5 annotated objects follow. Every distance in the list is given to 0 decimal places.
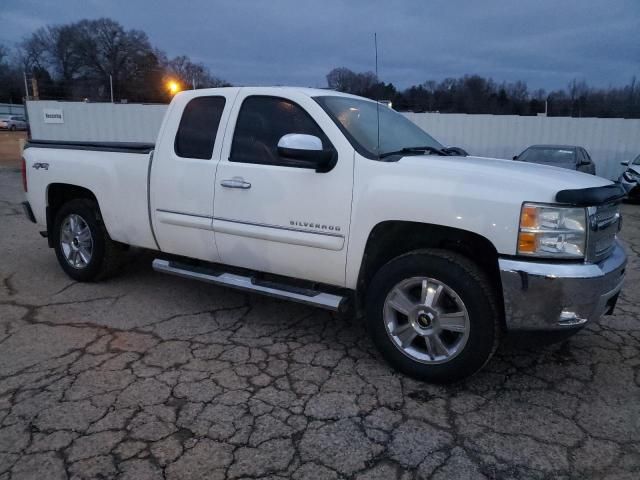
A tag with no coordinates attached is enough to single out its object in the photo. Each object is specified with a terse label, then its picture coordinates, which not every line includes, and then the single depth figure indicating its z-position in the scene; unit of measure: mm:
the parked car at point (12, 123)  44594
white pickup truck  2852
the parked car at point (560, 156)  11608
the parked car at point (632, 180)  12547
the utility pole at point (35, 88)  16997
